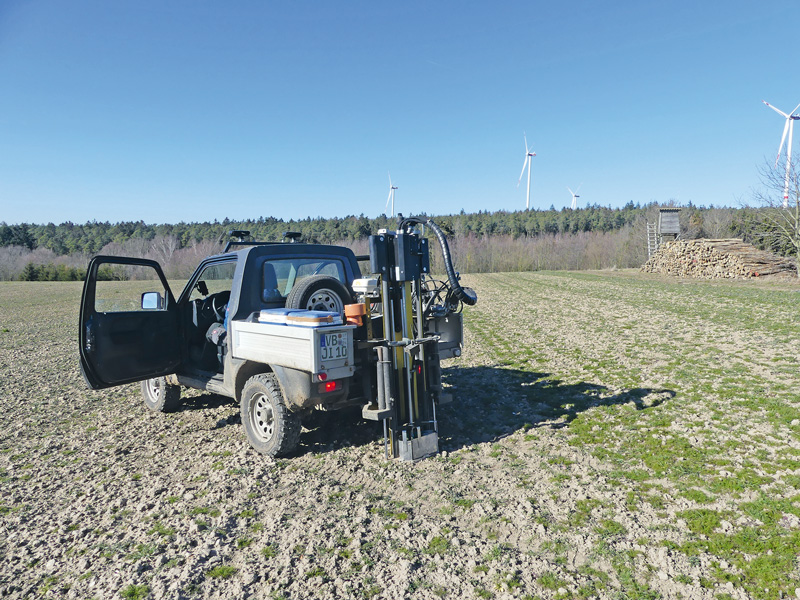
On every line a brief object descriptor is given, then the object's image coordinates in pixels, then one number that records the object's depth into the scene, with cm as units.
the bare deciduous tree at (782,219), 2686
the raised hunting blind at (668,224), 3984
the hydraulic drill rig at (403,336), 477
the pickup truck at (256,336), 462
